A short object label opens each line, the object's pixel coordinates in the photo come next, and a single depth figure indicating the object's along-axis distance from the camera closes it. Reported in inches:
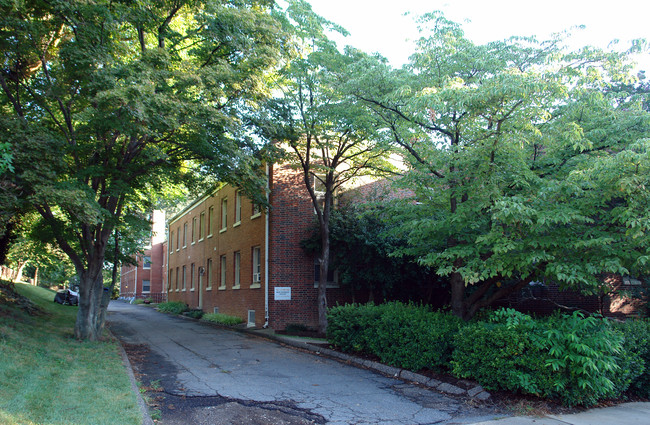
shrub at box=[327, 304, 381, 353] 425.7
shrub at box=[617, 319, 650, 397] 297.6
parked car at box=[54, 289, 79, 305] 1200.2
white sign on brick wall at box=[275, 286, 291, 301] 671.1
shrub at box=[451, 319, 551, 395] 277.7
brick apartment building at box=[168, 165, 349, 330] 699.4
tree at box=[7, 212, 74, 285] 566.2
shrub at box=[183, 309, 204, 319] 1004.6
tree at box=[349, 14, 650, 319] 283.9
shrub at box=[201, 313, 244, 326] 794.8
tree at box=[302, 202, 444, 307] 631.8
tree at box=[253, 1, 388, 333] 496.7
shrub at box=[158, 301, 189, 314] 1147.5
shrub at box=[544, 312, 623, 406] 267.3
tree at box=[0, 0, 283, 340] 374.3
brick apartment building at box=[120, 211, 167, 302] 2039.9
